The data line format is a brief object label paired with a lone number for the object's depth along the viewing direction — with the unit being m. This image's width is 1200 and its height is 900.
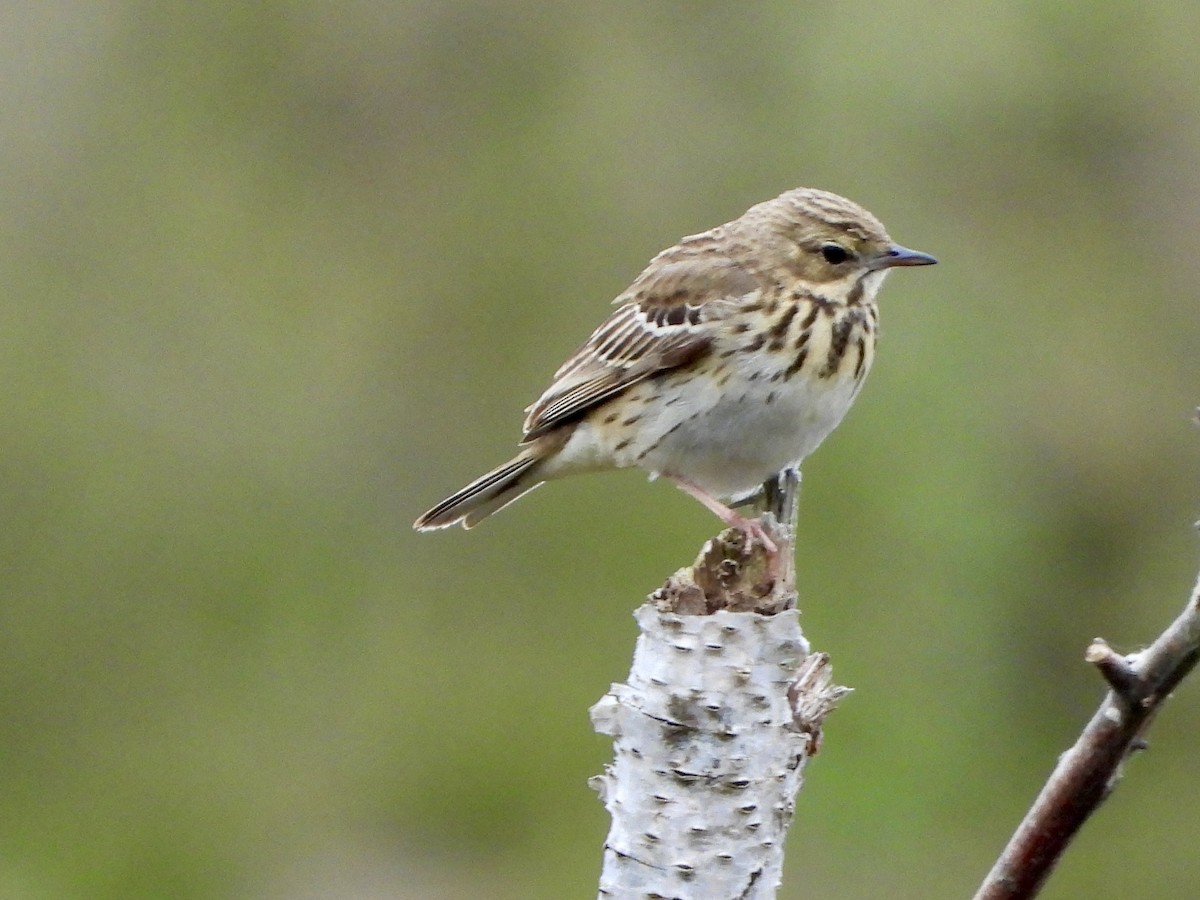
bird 10.10
